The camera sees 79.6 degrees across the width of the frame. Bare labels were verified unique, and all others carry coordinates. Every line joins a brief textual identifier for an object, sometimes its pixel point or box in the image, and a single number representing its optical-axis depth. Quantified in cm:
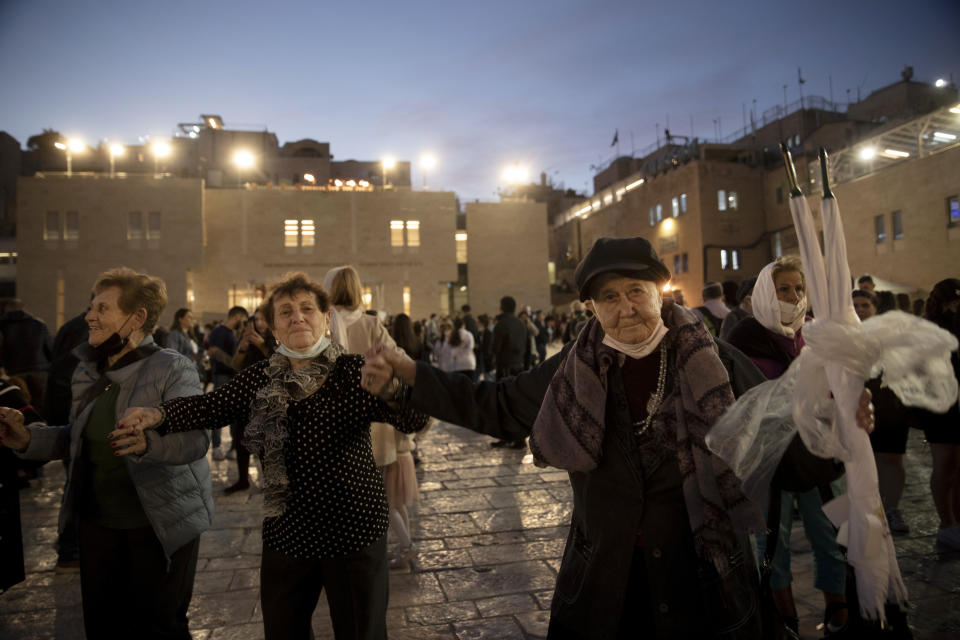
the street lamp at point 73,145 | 3712
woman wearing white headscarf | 313
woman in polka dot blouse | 236
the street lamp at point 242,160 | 4328
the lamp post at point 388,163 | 4862
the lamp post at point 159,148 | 3834
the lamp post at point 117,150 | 4160
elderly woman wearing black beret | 184
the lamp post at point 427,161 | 3859
